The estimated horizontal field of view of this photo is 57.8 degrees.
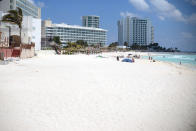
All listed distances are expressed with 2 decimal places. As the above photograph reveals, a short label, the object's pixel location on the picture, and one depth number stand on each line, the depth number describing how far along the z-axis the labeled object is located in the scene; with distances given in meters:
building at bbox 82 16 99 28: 189.94
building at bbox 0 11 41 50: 35.16
